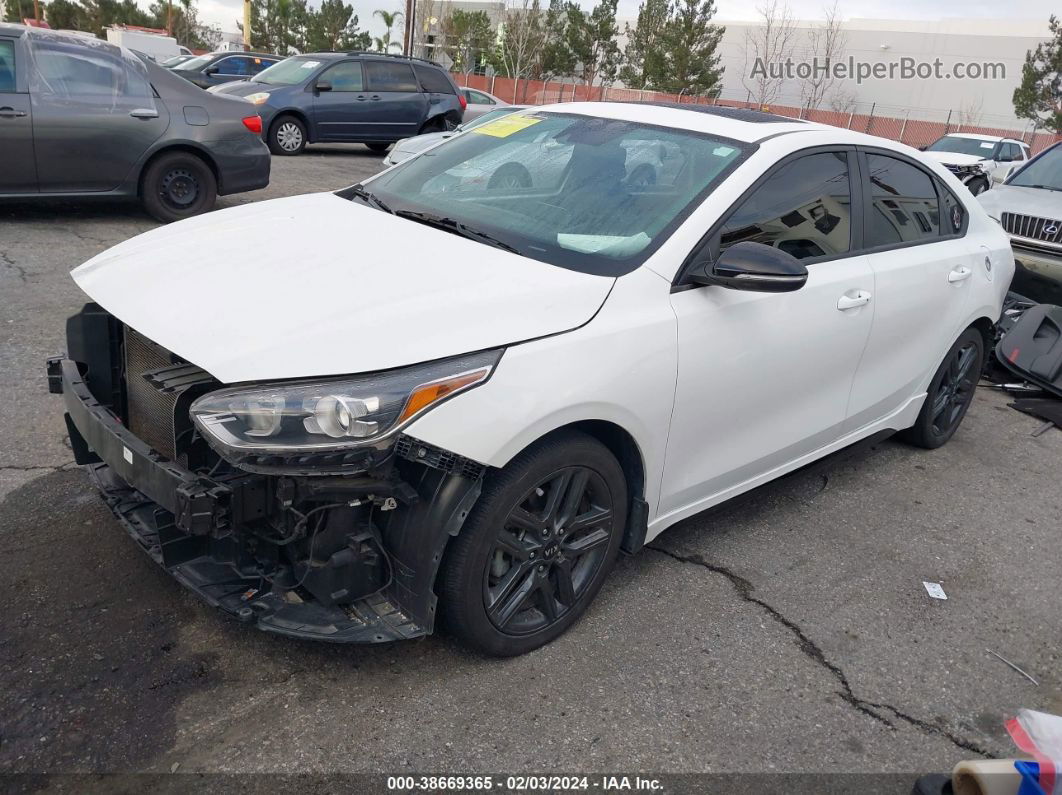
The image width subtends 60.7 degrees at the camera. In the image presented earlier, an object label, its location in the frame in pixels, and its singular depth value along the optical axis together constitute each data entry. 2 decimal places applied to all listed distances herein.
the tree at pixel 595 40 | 46.84
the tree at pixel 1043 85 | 35.59
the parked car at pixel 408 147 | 10.78
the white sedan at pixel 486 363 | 2.48
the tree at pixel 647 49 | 43.97
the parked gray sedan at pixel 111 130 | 7.39
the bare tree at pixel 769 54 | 46.38
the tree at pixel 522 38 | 45.56
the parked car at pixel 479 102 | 18.29
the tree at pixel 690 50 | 43.28
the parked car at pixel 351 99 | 14.41
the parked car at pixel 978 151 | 17.67
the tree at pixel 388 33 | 58.59
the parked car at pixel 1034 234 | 7.11
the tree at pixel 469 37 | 50.78
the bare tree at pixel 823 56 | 45.53
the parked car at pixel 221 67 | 18.88
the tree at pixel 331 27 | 52.65
